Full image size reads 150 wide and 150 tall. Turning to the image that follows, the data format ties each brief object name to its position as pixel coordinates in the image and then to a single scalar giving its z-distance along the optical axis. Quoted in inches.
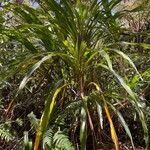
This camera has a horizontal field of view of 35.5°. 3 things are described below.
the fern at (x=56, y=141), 46.9
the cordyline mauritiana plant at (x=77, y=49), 46.3
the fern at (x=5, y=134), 51.4
